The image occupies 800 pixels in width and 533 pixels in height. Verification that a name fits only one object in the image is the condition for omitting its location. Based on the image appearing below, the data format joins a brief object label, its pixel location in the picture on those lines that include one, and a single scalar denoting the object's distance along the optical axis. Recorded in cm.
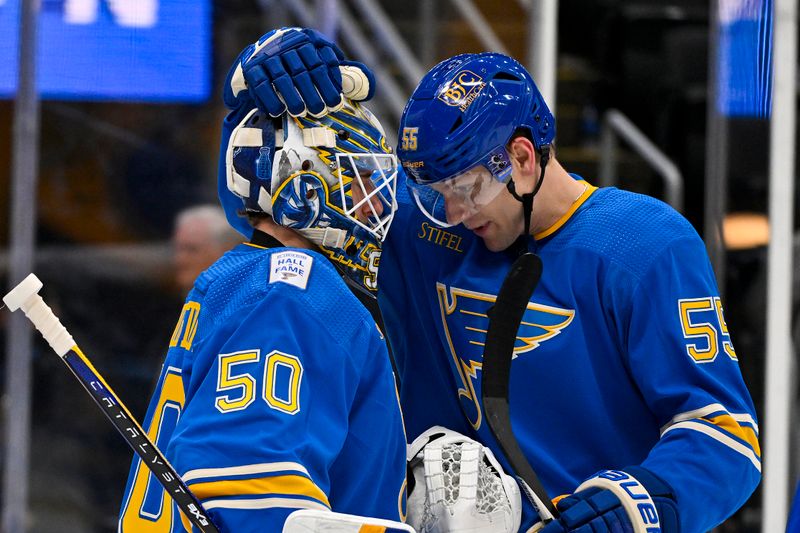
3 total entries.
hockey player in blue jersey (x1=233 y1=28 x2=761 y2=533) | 758
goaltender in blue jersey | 731
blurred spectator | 1091
